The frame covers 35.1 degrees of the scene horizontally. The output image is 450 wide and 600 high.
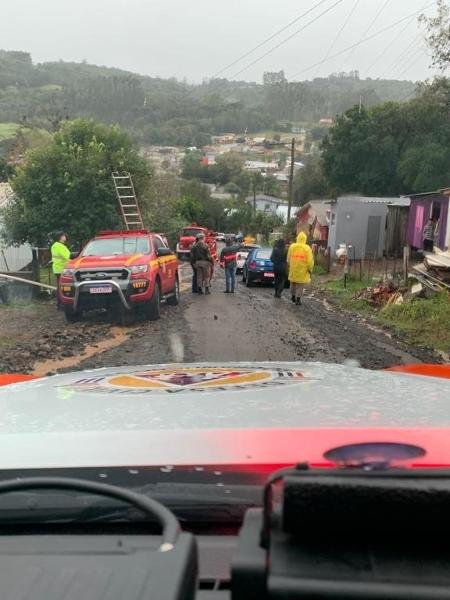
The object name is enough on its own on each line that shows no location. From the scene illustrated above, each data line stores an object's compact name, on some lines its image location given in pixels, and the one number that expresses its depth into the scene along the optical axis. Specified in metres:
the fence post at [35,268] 18.27
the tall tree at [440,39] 20.80
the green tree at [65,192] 24.64
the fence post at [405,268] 20.16
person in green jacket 16.53
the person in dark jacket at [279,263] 19.47
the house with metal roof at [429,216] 25.63
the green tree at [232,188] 103.00
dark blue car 25.83
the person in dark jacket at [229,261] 21.12
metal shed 36.53
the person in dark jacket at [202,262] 20.36
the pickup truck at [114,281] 13.62
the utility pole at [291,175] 49.50
